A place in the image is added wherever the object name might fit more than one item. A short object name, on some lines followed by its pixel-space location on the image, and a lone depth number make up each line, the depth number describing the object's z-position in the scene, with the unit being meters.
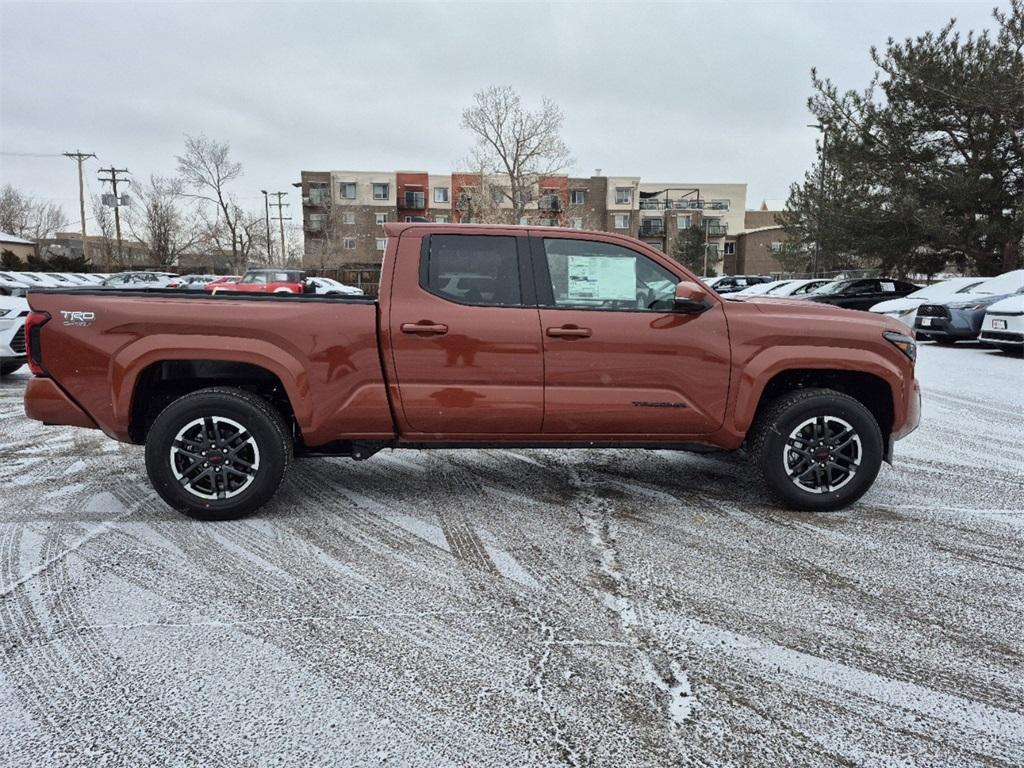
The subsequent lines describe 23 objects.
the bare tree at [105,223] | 52.37
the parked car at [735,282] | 37.34
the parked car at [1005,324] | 11.66
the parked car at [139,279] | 35.74
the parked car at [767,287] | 27.52
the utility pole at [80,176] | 46.91
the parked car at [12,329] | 8.85
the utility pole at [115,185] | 51.18
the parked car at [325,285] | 27.42
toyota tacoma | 3.97
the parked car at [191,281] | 32.49
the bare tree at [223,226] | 54.51
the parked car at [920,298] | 15.01
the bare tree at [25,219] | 69.94
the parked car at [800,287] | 23.33
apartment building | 61.78
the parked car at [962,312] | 13.49
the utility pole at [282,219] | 69.85
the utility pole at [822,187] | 22.75
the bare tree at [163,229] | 55.41
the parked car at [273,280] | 23.23
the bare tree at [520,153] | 40.50
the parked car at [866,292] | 18.92
